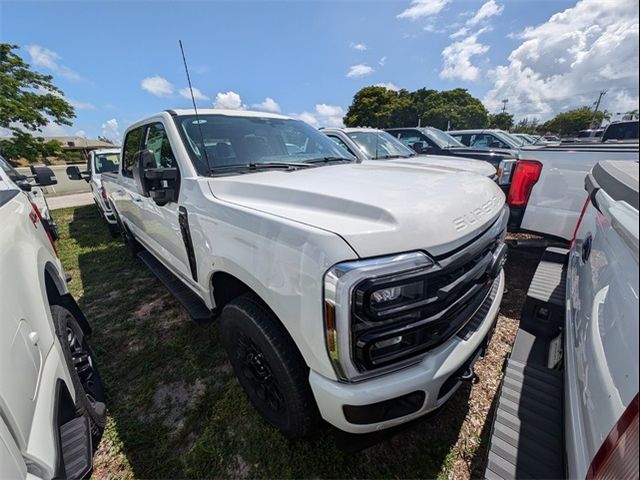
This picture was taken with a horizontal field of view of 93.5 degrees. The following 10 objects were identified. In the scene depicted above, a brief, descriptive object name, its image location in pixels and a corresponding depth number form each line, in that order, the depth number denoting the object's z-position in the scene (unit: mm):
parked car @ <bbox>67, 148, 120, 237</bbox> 6395
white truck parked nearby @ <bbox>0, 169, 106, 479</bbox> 1104
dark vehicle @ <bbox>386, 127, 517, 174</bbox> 6379
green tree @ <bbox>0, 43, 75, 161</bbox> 14391
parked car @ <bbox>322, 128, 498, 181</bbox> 5047
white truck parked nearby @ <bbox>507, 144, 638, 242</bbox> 2789
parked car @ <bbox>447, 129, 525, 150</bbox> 11173
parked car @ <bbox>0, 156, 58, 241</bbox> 3814
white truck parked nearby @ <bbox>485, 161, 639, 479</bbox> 753
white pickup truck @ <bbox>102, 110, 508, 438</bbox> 1214
